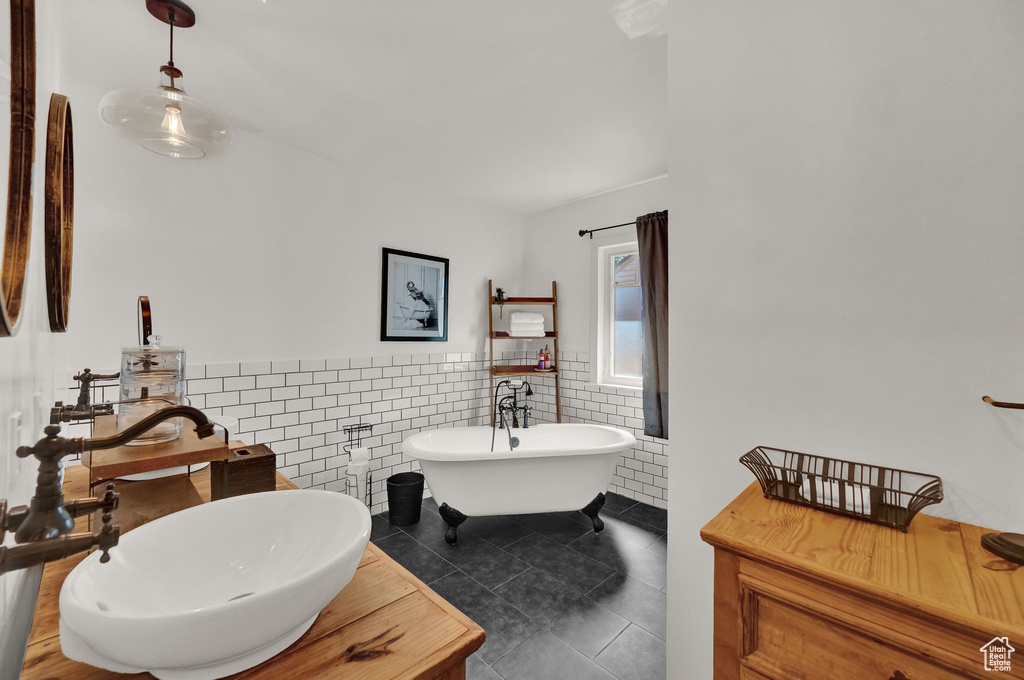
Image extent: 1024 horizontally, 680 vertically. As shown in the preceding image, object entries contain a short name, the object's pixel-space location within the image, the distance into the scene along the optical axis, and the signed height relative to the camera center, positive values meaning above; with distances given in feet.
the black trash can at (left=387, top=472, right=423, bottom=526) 10.11 -3.82
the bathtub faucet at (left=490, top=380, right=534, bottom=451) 11.25 -1.84
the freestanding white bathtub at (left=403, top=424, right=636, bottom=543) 9.28 -3.06
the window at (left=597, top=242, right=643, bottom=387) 12.21 +0.67
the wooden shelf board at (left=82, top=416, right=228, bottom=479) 3.32 -0.92
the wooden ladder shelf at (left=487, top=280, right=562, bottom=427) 12.87 +0.21
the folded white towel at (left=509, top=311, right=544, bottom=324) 12.89 +0.73
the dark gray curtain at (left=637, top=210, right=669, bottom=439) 10.57 +0.58
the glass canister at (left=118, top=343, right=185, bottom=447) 3.90 -0.37
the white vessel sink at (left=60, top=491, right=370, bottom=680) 1.84 -1.33
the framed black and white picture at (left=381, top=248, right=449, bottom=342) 10.81 +1.24
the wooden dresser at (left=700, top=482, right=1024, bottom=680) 2.35 -1.59
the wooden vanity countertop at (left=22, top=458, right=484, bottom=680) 2.14 -1.65
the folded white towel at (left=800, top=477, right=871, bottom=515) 3.34 -1.28
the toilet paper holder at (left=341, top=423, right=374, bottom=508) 9.71 -2.76
